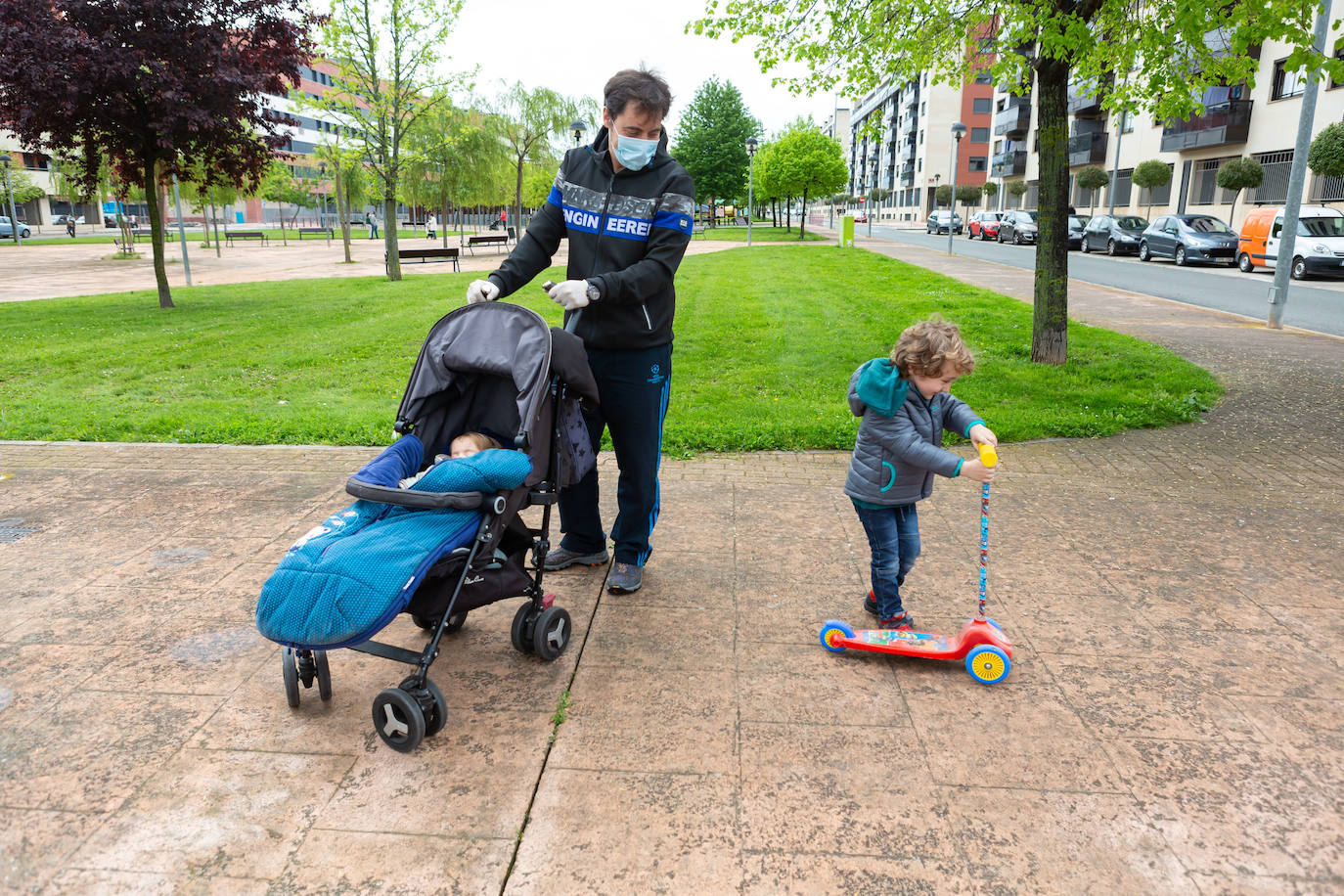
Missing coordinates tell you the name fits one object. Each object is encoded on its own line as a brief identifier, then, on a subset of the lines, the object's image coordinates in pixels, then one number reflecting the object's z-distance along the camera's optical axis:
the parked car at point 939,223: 51.97
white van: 21.22
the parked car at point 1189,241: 25.44
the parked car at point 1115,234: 29.75
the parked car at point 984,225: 42.22
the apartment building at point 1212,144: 33.38
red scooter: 3.40
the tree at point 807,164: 48.09
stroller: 2.75
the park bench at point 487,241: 34.41
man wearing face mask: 3.72
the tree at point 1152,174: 38.78
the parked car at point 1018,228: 37.09
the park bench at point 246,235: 50.88
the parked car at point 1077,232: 33.34
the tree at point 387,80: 20.23
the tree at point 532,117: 36.80
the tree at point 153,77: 12.70
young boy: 3.46
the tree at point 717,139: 67.62
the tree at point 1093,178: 43.84
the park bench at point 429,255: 25.39
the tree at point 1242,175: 32.12
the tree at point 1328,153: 25.67
